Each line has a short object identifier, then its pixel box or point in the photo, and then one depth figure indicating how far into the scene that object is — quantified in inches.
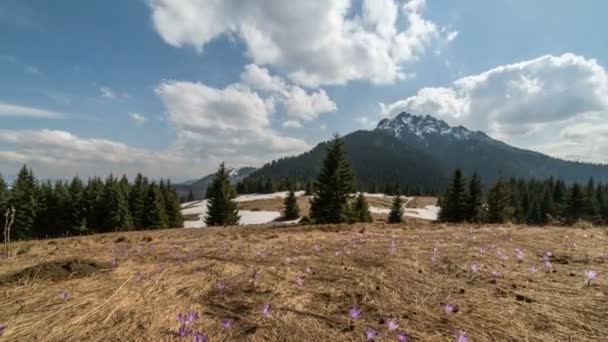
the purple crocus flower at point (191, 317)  83.4
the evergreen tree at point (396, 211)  1632.0
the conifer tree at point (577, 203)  1733.5
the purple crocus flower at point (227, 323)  80.9
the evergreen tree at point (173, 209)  1664.6
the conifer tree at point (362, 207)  1261.1
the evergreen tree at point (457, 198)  1317.7
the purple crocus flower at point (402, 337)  72.9
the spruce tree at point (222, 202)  1250.6
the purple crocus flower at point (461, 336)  72.9
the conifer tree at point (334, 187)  824.9
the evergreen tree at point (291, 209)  2109.5
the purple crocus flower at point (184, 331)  76.0
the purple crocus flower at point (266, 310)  88.7
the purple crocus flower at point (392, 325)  78.4
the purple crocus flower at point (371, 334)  74.1
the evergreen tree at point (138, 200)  1539.1
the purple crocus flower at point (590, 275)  119.7
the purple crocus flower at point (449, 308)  90.0
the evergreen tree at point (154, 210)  1438.2
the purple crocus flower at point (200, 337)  72.9
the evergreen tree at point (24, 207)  1374.6
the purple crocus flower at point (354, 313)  86.4
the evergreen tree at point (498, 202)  1182.9
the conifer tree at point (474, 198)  1285.7
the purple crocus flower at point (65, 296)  100.8
